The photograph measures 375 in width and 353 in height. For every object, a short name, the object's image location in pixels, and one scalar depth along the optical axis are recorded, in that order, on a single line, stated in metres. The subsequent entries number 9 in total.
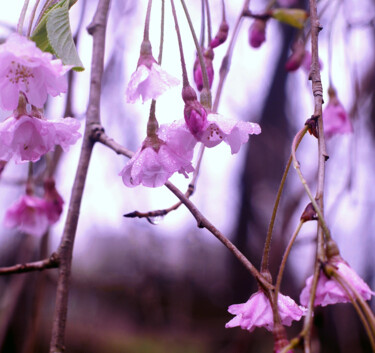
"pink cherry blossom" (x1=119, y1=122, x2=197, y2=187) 0.34
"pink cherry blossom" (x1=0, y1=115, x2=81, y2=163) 0.34
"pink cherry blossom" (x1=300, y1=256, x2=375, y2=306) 0.29
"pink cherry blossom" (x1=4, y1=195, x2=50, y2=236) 0.51
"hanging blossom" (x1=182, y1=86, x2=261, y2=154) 0.33
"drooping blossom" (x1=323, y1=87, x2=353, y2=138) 0.53
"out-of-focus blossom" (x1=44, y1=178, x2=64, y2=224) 0.50
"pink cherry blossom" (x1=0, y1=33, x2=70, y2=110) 0.31
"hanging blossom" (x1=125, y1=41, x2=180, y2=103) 0.33
